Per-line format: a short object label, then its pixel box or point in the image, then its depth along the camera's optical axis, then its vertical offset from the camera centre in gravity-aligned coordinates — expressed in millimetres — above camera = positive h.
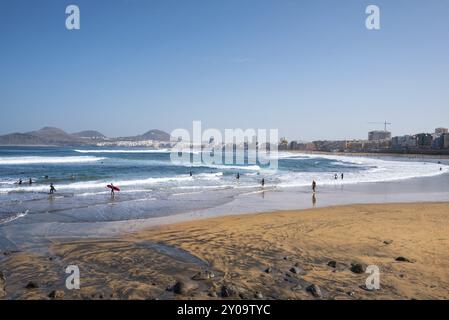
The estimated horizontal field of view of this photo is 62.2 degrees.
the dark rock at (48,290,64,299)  7141 -2860
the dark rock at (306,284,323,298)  7222 -2849
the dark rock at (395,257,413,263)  9598 -2929
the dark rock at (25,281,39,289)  7734 -2898
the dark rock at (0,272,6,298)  7346 -2896
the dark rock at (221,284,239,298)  7164 -2831
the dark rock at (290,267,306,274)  8627 -2893
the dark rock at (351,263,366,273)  8656 -2853
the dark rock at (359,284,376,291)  7555 -2891
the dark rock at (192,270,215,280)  8219 -2882
